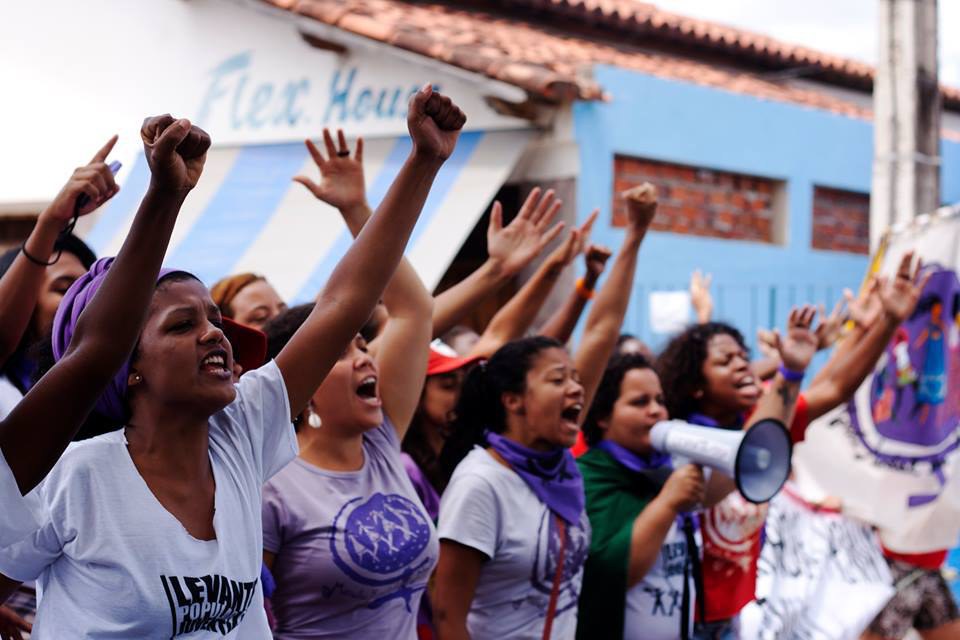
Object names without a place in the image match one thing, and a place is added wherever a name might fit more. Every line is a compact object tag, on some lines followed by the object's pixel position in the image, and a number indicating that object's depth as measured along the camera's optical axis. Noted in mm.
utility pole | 6434
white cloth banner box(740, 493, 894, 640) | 4758
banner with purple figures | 5328
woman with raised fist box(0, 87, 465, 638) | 1882
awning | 6957
